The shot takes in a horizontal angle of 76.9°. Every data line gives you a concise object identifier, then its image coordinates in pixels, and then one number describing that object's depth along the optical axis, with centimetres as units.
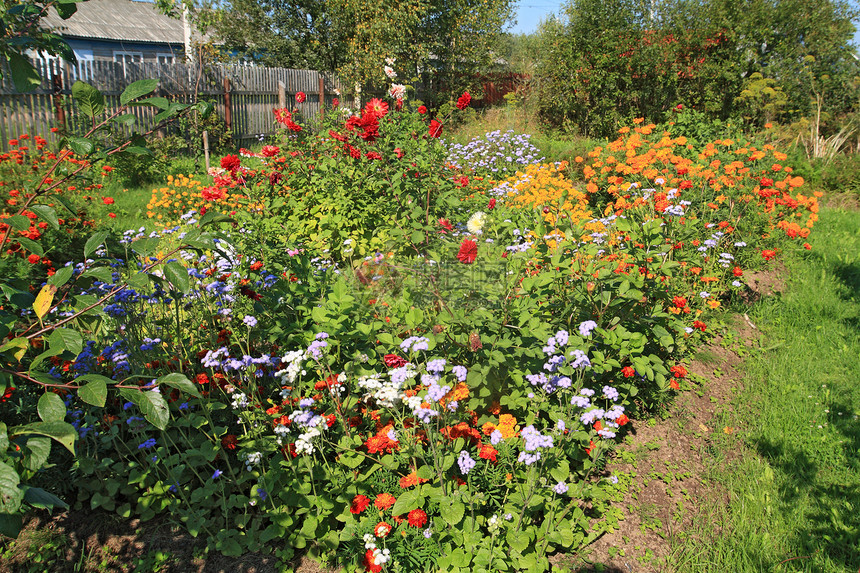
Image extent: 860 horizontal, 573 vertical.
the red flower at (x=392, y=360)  227
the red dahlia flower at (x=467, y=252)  231
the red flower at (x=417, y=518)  194
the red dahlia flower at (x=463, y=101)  368
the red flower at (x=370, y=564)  192
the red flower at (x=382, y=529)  190
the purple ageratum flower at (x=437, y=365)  188
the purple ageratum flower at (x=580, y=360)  199
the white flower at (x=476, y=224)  339
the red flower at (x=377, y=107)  352
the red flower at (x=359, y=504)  206
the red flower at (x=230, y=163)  326
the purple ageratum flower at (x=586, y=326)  216
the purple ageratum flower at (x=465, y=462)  184
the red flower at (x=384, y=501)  203
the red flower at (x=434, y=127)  393
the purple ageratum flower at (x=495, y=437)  187
